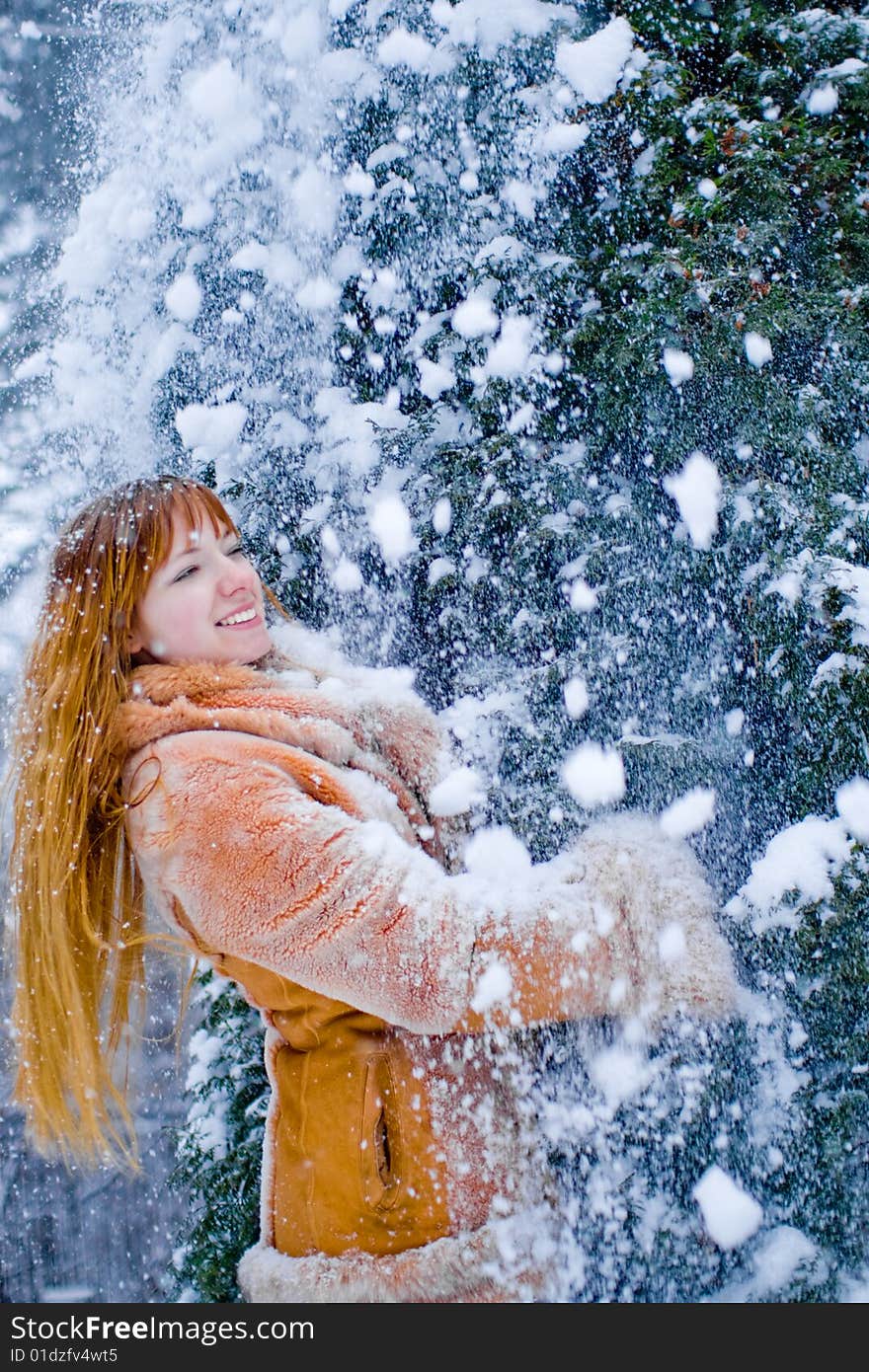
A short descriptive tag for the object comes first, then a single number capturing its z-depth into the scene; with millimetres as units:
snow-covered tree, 1843
